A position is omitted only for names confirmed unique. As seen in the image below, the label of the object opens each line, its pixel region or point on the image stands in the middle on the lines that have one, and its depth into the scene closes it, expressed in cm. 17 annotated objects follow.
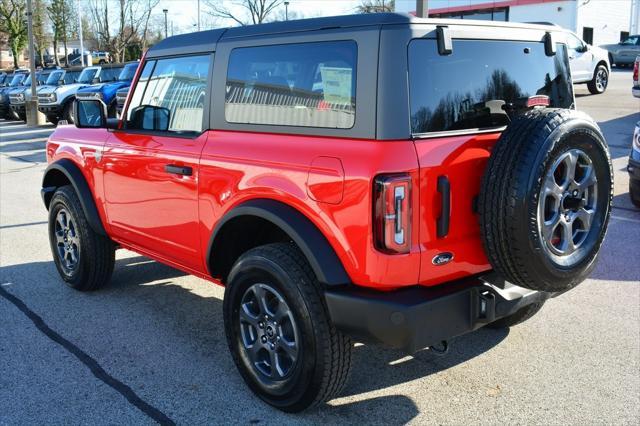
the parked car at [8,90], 2644
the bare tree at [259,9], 4156
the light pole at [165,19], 4969
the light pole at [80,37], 4406
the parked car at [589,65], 1836
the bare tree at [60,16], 5409
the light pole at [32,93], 2227
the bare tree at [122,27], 4662
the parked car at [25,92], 2375
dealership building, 3853
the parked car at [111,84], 1752
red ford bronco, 289
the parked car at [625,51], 3300
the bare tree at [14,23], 5333
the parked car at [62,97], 2050
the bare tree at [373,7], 3906
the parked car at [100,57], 4976
